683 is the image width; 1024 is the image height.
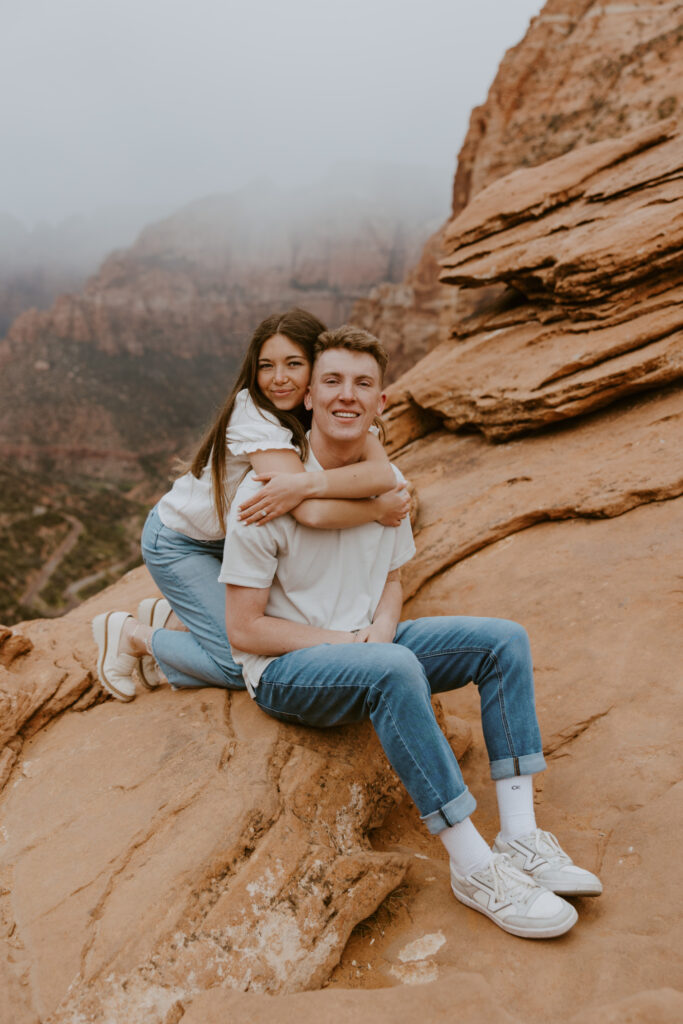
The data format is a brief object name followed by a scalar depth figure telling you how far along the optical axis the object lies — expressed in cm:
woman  314
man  266
